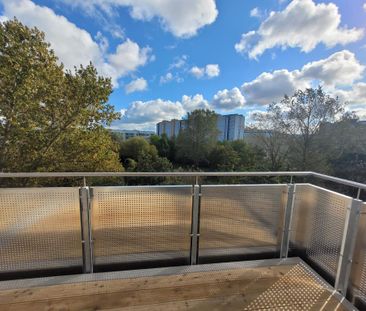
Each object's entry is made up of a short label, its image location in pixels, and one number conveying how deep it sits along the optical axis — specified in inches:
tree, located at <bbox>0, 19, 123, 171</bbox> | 291.6
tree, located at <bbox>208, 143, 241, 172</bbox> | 721.8
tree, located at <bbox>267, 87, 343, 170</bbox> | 526.0
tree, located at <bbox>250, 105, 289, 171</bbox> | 591.2
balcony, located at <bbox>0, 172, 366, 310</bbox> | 67.2
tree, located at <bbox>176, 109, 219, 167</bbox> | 1011.3
